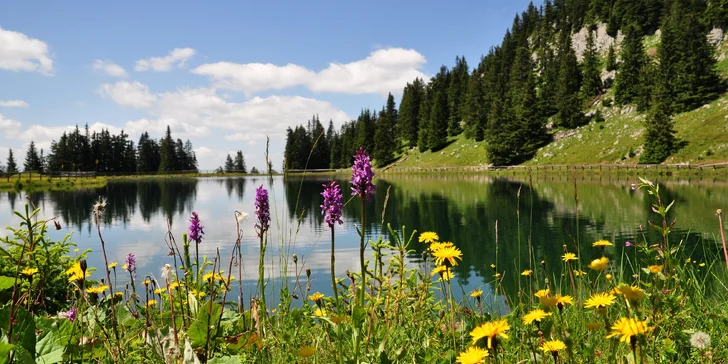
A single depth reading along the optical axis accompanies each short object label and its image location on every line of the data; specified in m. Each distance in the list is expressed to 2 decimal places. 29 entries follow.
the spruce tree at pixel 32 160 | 123.76
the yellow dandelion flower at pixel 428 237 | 2.78
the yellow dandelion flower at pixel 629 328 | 1.41
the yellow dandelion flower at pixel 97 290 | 2.94
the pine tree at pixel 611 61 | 89.38
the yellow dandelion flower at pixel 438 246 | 2.22
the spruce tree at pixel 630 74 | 74.75
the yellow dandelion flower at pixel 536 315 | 1.82
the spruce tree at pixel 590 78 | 85.25
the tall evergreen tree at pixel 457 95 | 107.06
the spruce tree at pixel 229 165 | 164.71
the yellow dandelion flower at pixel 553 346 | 1.61
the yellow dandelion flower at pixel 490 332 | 1.45
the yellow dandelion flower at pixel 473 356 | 1.47
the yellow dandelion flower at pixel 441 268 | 2.05
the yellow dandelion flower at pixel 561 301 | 1.88
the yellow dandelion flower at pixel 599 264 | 1.70
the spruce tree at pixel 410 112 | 115.75
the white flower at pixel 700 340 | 1.83
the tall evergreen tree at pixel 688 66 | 63.47
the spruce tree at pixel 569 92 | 78.81
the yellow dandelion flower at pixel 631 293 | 1.53
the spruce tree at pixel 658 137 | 54.12
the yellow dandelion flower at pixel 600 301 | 1.69
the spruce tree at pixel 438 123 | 102.12
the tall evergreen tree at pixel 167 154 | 136.00
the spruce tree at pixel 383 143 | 108.62
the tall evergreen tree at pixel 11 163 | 133.38
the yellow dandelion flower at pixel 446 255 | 2.00
